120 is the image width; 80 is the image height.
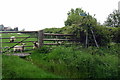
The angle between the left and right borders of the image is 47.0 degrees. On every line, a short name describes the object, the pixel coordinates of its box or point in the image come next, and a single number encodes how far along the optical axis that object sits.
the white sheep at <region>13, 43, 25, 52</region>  6.54
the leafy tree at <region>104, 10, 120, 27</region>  33.69
